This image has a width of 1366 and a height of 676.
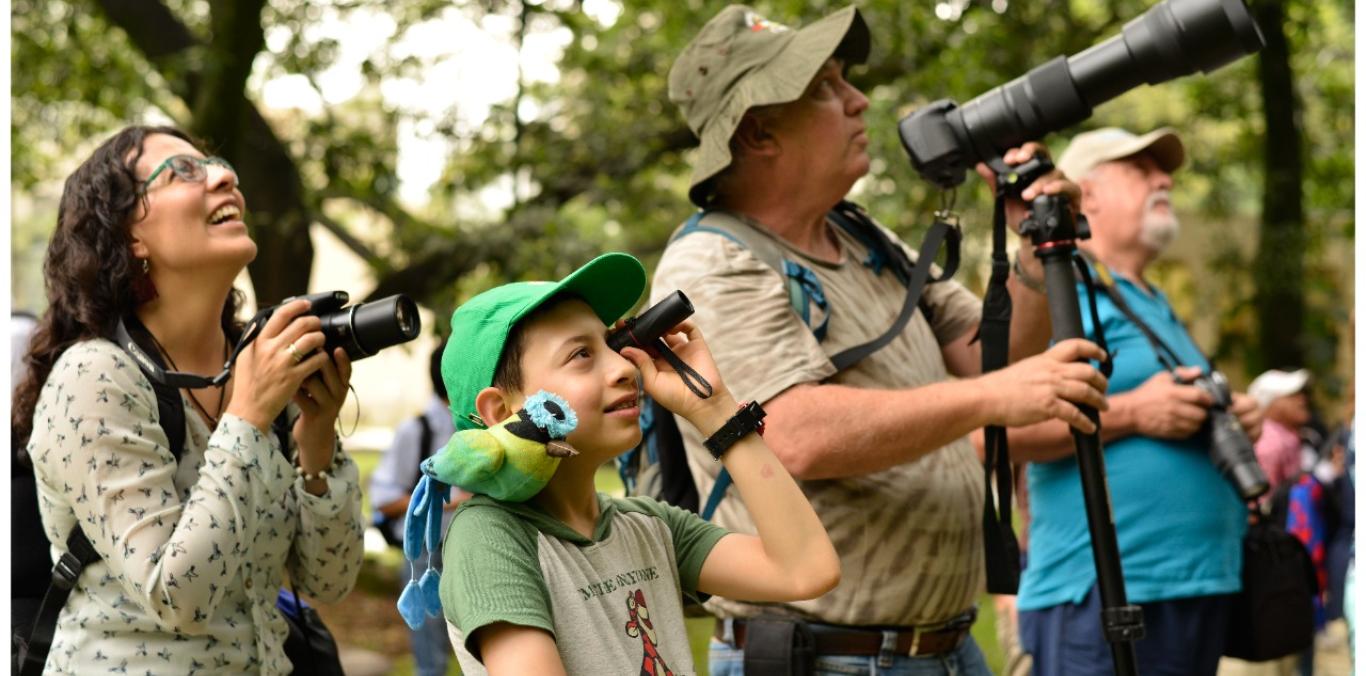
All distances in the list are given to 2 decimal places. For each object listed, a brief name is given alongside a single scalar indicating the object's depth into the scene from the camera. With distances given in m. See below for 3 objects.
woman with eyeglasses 2.31
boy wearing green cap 1.93
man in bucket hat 2.62
